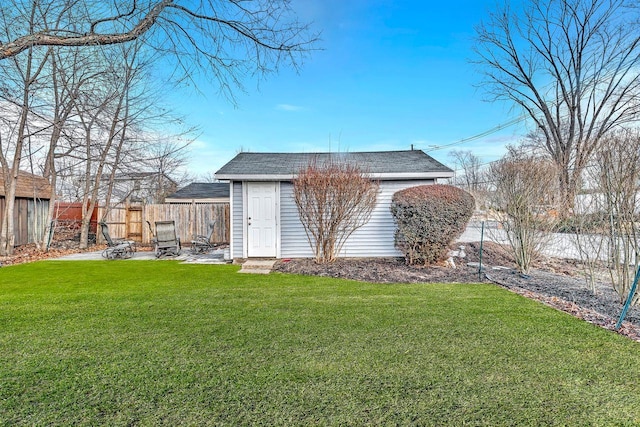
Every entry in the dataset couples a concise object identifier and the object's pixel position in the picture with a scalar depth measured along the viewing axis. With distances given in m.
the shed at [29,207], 10.98
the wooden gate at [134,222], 13.05
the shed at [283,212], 8.10
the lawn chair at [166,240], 9.25
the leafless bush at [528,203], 6.30
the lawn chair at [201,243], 9.97
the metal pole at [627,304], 3.49
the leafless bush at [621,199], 4.07
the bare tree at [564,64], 15.32
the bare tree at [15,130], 8.15
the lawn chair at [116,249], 8.91
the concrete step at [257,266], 6.96
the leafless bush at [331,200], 7.30
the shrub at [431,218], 6.94
